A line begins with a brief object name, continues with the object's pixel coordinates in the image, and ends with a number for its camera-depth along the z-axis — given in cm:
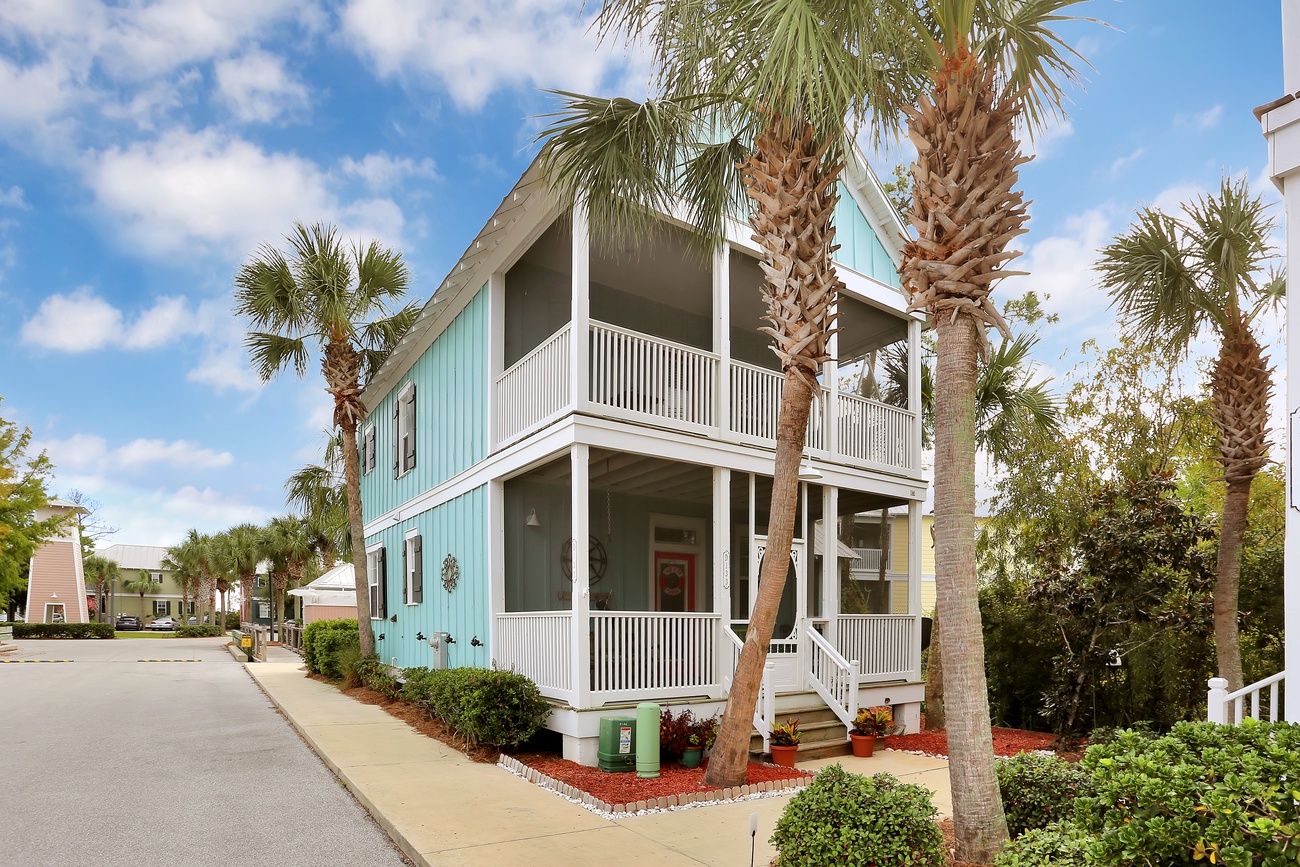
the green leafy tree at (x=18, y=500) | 2988
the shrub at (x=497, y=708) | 911
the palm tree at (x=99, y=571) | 6222
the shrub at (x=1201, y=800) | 349
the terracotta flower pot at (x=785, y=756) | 905
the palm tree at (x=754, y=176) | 718
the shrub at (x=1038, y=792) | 535
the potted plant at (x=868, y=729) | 1012
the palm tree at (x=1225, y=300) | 934
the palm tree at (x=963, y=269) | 514
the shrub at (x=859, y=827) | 479
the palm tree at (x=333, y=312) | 1571
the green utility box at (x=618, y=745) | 845
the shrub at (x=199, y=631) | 5038
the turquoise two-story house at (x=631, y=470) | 938
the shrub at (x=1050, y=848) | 418
